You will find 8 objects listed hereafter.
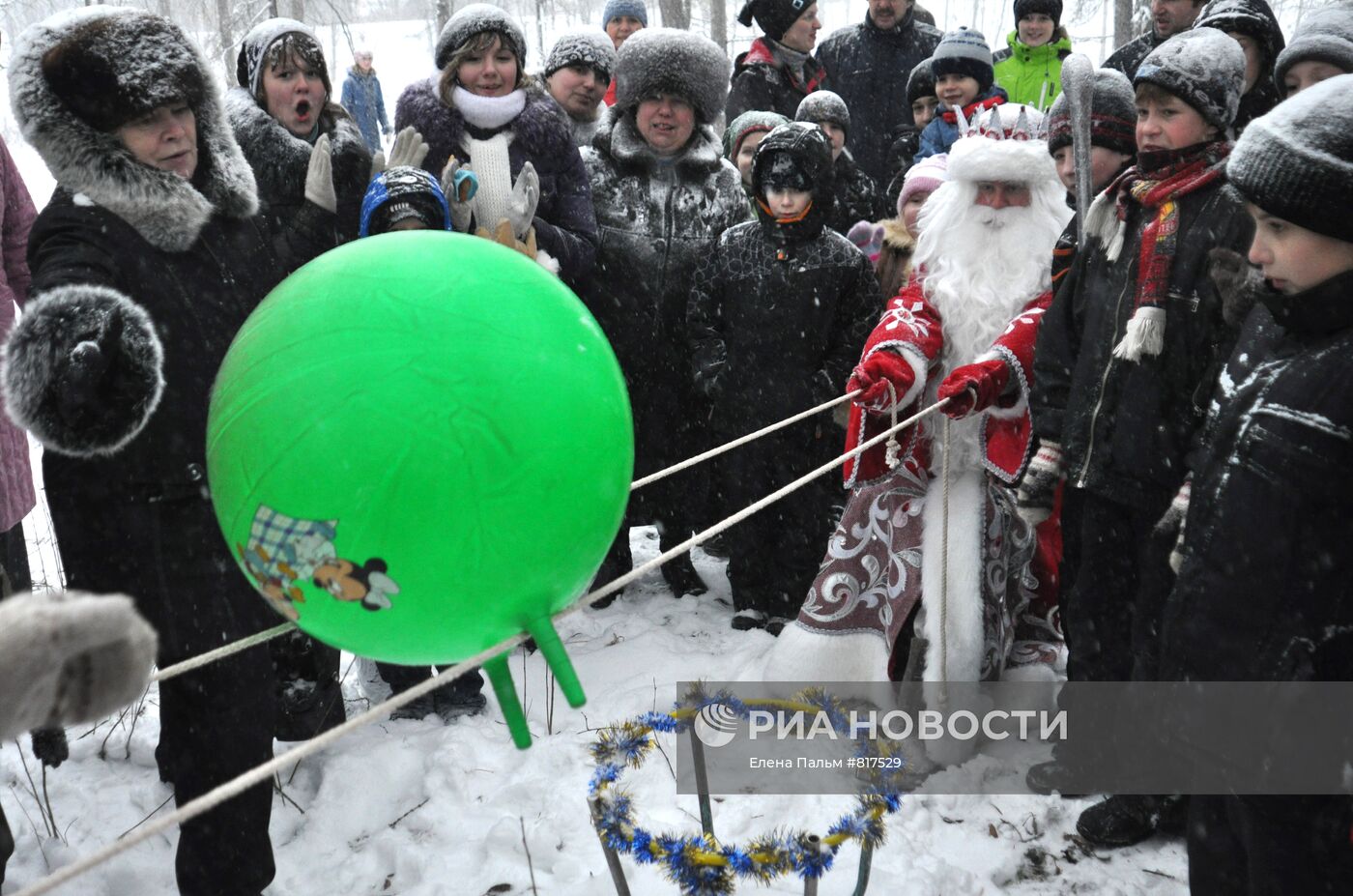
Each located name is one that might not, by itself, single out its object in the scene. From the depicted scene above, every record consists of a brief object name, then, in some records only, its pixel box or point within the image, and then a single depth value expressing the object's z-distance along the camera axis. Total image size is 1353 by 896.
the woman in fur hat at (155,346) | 2.39
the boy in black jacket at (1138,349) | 2.85
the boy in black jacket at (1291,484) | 1.95
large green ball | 1.42
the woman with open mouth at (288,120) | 3.65
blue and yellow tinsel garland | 2.15
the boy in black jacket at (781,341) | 4.46
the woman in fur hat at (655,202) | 4.83
